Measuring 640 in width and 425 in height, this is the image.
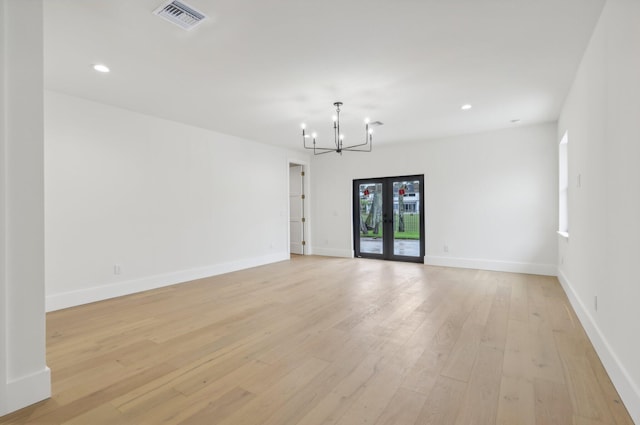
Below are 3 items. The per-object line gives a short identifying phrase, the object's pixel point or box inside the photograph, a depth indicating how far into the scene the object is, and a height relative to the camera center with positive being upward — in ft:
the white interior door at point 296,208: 27.27 +0.22
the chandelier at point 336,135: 15.20 +4.86
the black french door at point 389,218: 22.45 -0.65
